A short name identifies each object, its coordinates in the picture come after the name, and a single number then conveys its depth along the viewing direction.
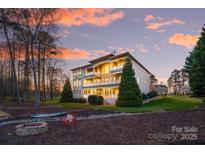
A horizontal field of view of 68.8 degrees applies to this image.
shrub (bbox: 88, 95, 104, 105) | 13.07
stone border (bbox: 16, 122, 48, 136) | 5.98
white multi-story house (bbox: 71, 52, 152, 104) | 13.14
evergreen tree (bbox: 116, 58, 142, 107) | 12.51
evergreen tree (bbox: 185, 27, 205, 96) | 9.20
